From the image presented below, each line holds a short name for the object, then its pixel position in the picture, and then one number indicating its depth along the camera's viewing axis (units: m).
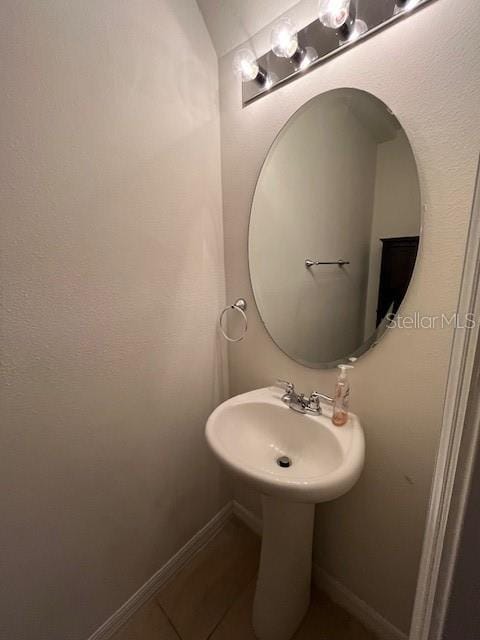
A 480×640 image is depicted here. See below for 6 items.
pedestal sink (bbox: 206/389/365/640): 0.82
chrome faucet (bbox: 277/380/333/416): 0.90
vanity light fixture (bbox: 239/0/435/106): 0.67
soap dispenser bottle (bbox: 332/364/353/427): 0.83
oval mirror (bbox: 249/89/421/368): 0.73
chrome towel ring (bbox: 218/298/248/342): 1.12
